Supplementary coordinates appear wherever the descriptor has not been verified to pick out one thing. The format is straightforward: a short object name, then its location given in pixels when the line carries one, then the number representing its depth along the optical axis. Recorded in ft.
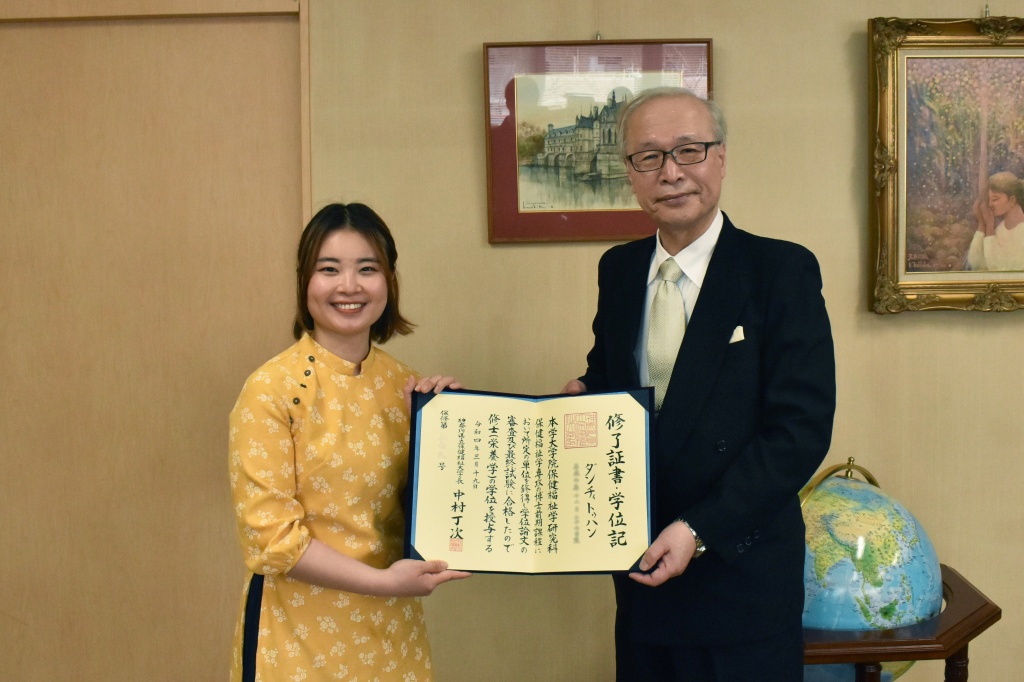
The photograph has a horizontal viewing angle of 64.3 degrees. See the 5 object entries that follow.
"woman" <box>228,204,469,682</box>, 5.09
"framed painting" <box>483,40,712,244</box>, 8.34
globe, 6.22
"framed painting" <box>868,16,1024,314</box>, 8.29
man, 5.14
